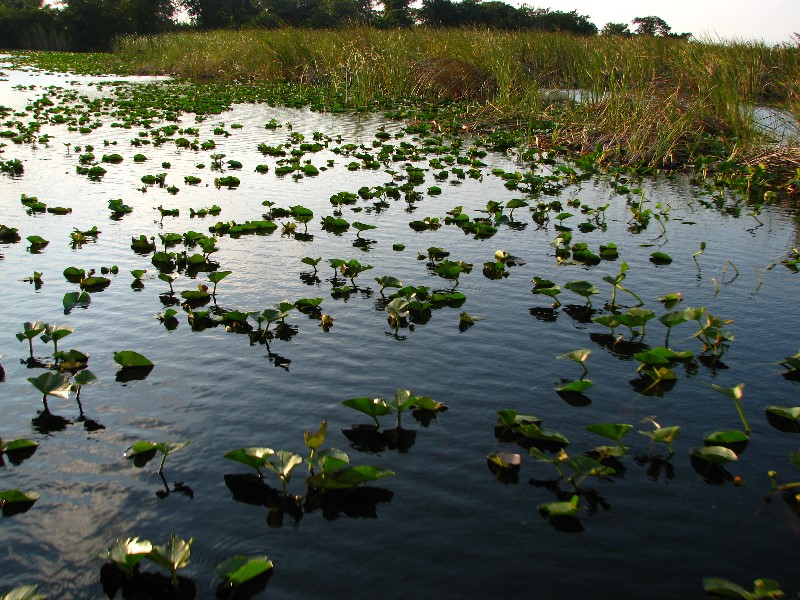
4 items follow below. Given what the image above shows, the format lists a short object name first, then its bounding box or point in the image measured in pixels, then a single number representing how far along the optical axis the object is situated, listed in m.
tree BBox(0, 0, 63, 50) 56.34
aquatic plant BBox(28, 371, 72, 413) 3.78
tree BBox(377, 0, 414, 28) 40.16
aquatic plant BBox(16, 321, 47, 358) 4.55
